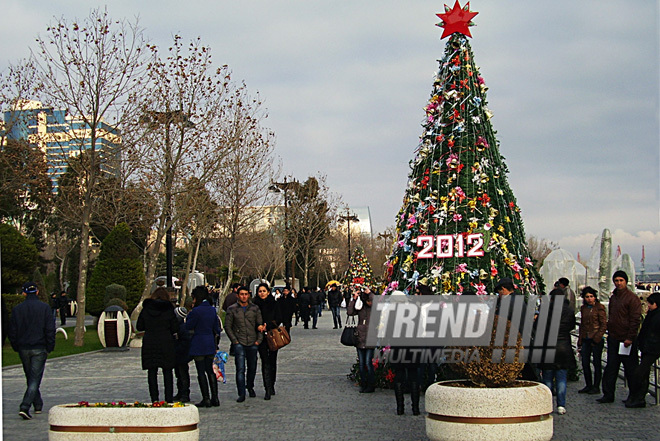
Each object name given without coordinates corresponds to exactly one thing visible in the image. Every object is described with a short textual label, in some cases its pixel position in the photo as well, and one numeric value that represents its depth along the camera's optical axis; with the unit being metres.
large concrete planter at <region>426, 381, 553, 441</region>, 6.95
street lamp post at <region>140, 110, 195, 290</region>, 21.98
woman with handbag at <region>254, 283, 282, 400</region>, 11.55
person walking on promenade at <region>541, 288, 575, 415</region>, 9.93
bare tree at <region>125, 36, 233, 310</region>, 22.41
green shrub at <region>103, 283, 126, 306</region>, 26.67
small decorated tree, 48.38
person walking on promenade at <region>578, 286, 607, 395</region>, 11.34
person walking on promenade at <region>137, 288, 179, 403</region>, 10.45
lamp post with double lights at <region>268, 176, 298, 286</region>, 34.49
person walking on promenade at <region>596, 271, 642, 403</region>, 10.52
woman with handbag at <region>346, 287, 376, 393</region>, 11.88
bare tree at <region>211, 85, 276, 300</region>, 29.53
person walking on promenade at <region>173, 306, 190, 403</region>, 11.02
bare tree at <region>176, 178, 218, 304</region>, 24.40
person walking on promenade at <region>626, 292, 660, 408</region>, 10.13
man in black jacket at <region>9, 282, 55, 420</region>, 10.11
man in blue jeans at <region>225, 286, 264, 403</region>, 11.26
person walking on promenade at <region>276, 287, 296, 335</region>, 16.53
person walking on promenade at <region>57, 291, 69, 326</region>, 34.24
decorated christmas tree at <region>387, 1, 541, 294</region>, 12.33
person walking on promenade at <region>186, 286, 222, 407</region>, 10.84
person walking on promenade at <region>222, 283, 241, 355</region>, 22.02
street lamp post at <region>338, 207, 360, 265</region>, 61.00
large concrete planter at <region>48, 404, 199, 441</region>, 6.98
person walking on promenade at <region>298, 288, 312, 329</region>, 30.45
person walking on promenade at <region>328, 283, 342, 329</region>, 30.14
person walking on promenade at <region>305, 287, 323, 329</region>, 30.62
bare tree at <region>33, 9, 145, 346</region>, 20.48
